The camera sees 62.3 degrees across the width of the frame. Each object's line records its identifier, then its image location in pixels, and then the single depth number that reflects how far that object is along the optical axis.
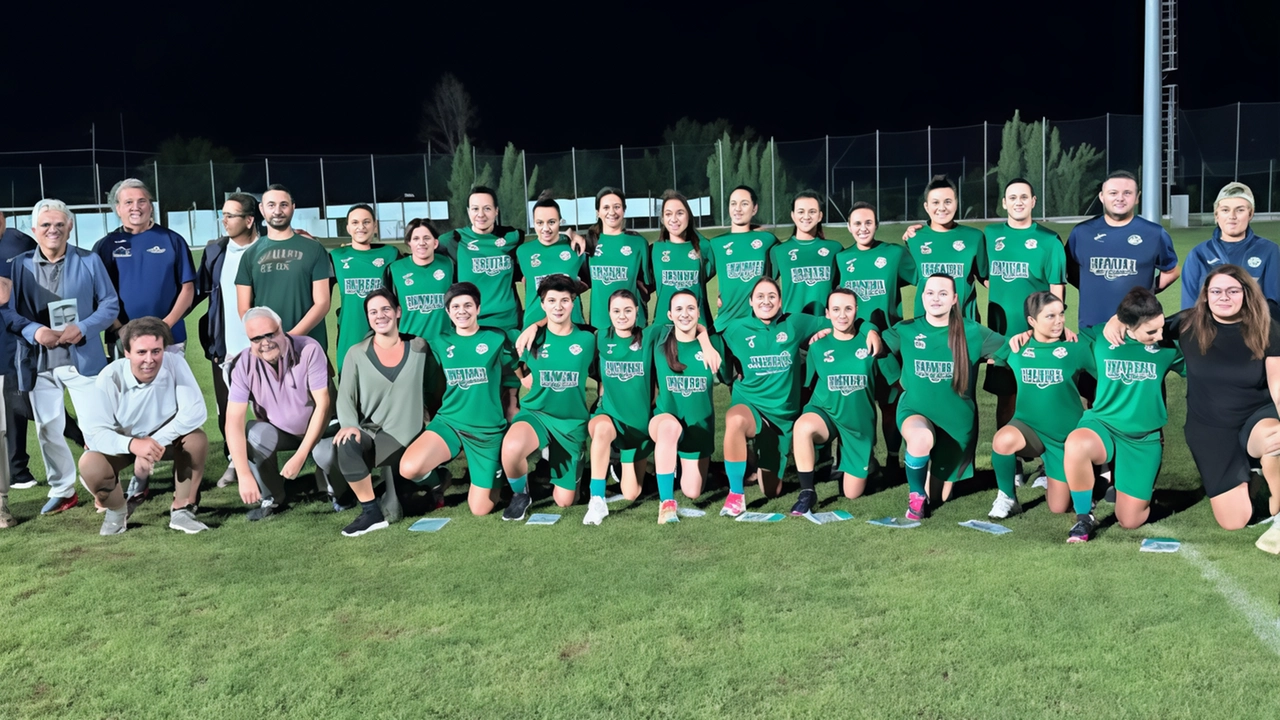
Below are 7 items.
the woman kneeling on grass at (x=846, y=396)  5.29
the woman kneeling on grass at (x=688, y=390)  5.35
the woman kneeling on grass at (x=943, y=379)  5.11
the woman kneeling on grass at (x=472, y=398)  5.22
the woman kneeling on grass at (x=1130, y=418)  4.62
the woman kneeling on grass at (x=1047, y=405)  4.90
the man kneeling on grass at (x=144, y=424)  4.95
